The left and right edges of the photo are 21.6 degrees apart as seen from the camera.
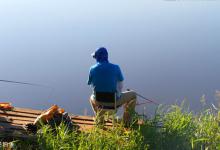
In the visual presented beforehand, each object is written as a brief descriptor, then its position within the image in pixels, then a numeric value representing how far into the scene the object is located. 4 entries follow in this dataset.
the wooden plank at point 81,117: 7.50
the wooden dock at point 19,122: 6.19
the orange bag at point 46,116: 6.59
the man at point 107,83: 6.85
